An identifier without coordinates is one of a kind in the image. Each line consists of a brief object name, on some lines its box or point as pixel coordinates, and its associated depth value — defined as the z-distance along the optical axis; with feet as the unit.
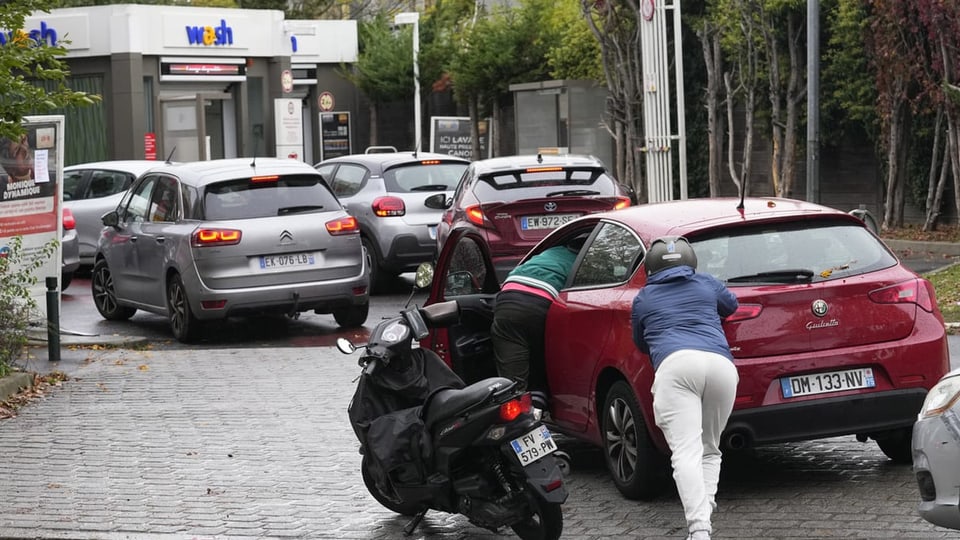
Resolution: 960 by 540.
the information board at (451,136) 118.62
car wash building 127.75
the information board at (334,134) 144.05
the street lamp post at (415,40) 129.80
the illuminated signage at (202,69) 131.13
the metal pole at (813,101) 78.89
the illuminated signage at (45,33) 126.82
